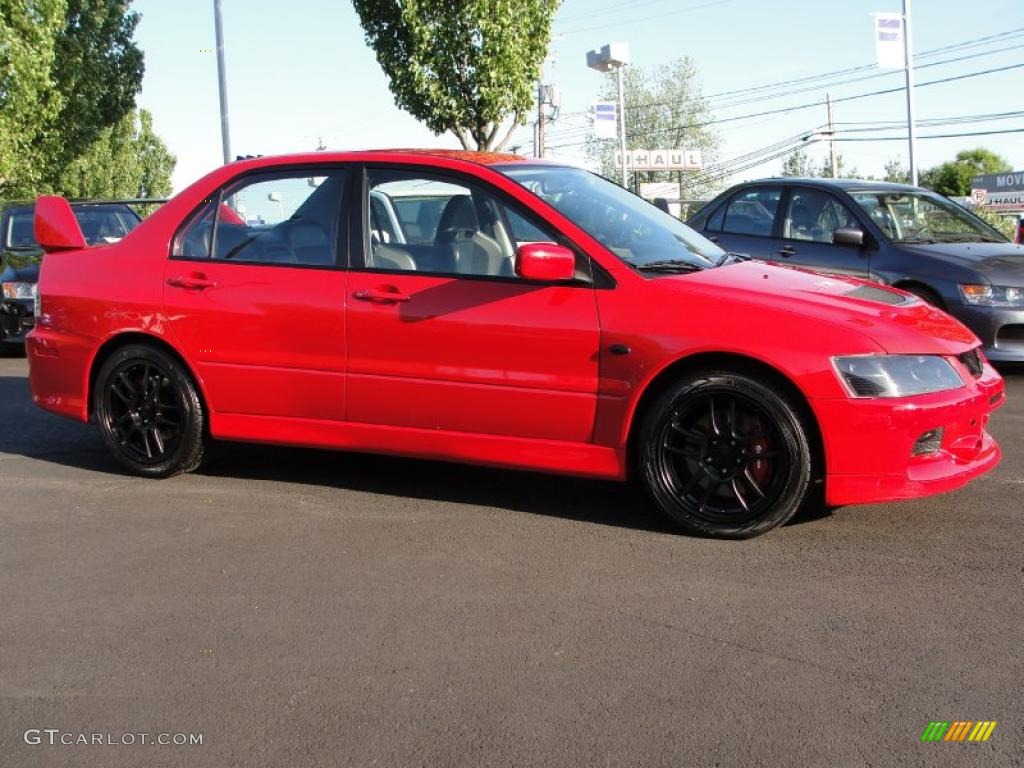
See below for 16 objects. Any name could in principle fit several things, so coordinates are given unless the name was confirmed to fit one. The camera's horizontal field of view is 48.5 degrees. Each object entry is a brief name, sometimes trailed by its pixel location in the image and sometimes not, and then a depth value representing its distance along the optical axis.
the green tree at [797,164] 80.19
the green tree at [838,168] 76.68
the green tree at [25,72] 23.73
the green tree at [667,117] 75.12
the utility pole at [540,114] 31.64
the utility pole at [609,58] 27.47
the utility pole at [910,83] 23.50
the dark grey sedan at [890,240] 8.31
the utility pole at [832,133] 61.73
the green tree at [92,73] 27.81
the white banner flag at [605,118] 26.81
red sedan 4.45
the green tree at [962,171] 83.81
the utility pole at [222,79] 23.22
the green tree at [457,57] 20.67
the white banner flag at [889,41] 22.17
